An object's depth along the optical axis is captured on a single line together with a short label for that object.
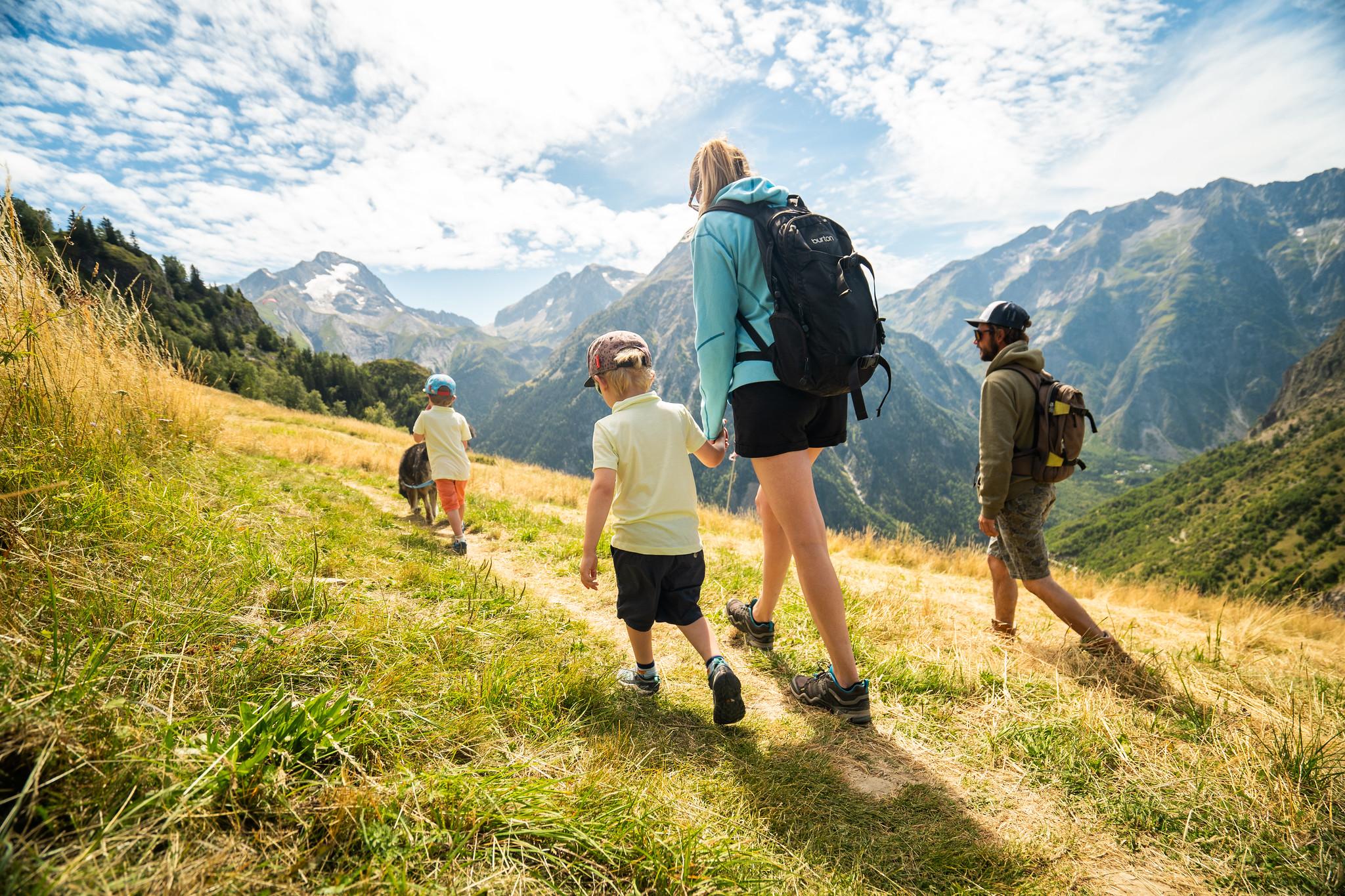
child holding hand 3.06
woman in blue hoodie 2.78
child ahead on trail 6.95
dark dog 7.88
